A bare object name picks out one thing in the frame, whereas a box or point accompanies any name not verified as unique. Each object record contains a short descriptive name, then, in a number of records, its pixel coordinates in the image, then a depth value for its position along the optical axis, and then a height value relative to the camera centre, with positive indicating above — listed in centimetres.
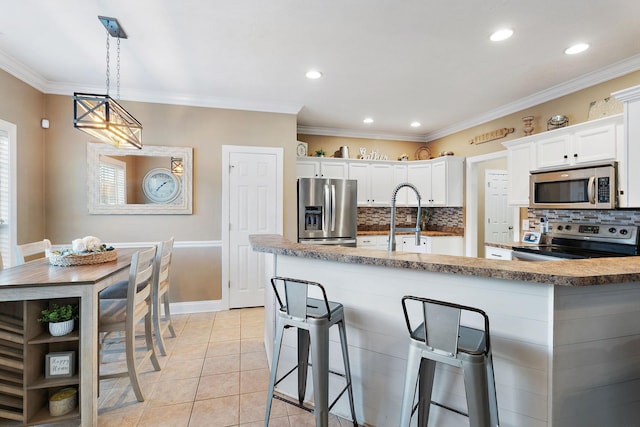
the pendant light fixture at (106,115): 206 +71
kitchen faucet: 184 -11
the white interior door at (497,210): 536 +9
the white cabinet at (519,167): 339 +55
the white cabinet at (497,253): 338 -45
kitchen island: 126 -52
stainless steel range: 269 -28
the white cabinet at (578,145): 264 +69
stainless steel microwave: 260 +26
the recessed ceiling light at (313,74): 297 +142
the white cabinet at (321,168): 466 +74
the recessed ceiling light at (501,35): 223 +138
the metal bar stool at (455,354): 111 -54
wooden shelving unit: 162 -85
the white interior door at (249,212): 381 +3
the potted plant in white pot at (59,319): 168 -60
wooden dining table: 160 -46
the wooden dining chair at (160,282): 258 -61
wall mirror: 340 +40
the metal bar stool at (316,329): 146 -60
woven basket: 206 -33
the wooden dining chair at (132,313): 195 -70
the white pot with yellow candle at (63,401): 170 -109
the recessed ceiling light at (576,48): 244 +140
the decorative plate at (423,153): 549 +114
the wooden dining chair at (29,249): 225 -29
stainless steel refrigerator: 416 +5
